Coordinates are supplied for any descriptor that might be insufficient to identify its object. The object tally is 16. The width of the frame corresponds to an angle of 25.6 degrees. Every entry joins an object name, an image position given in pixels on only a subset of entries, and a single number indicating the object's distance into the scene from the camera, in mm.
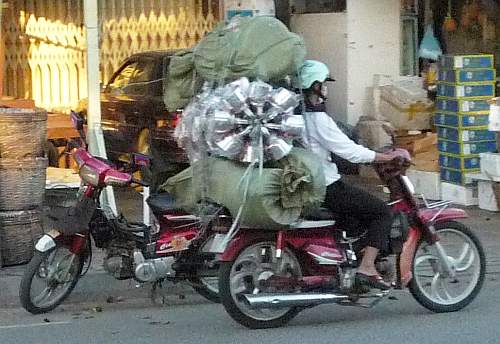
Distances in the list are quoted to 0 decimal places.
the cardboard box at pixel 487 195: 11714
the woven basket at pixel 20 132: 9273
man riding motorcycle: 7211
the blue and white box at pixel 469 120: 11914
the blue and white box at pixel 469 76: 11922
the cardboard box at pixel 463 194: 12008
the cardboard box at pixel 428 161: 12586
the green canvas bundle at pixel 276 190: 6926
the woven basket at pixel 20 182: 9305
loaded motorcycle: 7156
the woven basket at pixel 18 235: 9367
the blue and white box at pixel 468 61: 11914
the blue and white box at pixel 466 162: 11953
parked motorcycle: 7648
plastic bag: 15039
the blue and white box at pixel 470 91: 11930
